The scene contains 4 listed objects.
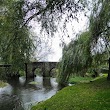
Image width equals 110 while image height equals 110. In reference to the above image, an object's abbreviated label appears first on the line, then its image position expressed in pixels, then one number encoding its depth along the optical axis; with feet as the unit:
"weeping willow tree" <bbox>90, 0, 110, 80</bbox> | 19.99
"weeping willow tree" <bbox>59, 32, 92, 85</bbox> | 28.05
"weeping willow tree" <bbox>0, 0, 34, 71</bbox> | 10.55
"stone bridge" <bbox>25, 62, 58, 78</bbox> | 73.91
